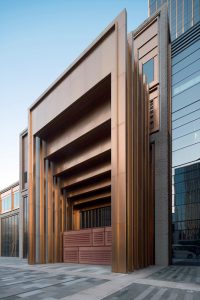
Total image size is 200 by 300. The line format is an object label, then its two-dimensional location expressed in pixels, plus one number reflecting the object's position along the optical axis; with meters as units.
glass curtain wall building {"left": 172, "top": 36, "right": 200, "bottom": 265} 22.47
